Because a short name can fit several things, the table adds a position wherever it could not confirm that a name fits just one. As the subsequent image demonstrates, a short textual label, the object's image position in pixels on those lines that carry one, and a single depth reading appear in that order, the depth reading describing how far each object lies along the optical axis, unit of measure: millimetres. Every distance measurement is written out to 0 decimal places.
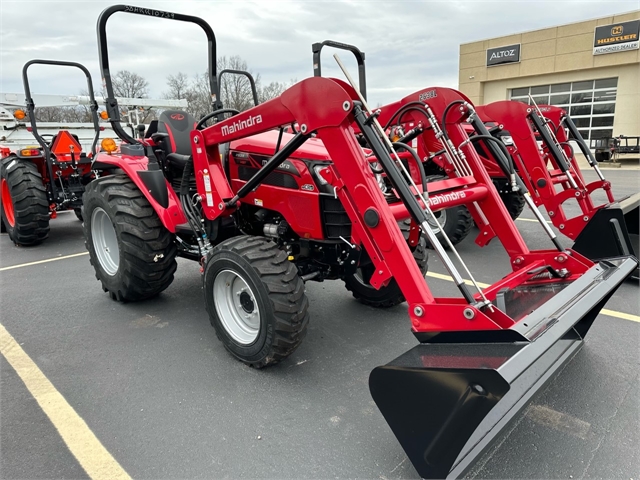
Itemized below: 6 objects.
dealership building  21641
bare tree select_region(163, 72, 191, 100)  27078
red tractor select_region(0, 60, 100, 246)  6289
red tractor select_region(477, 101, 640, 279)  5414
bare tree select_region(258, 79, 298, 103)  29722
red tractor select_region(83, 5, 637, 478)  1950
